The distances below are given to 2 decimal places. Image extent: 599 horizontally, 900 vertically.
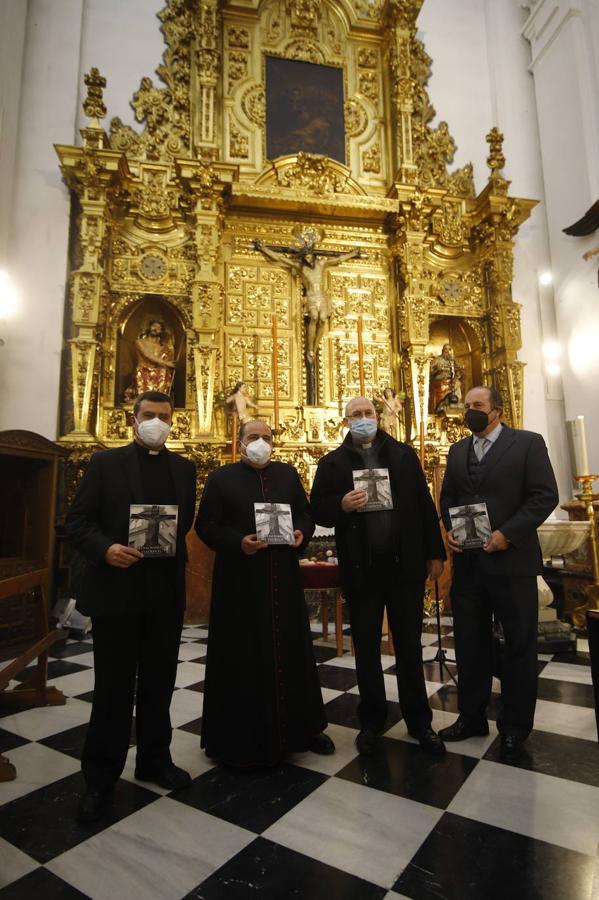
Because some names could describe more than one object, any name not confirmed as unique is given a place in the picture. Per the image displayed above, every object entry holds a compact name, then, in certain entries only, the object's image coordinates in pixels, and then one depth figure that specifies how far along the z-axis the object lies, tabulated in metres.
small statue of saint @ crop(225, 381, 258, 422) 6.65
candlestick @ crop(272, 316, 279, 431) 6.11
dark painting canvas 7.89
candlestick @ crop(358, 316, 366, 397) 6.13
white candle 4.12
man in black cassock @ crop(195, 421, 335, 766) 2.29
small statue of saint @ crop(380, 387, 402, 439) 7.02
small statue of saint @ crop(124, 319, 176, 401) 6.89
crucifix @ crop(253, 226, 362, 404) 7.39
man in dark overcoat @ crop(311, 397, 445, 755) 2.50
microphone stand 3.44
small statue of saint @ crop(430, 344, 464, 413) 7.52
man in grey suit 2.43
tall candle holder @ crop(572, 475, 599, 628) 4.50
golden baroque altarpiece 6.76
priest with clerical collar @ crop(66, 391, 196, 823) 2.03
